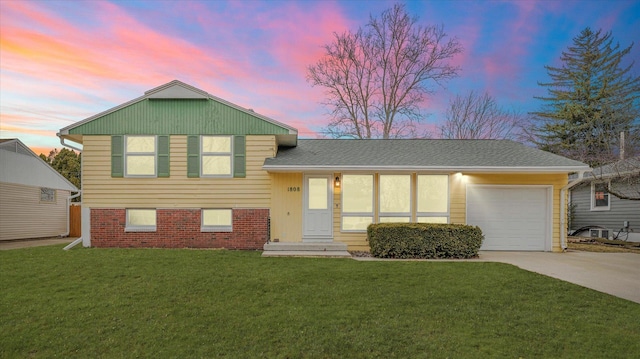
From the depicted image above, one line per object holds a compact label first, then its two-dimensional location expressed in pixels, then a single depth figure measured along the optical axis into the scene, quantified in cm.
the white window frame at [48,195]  1730
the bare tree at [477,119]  2472
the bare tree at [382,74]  2244
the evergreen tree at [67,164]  3340
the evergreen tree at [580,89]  2536
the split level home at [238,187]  1097
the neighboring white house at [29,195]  1516
